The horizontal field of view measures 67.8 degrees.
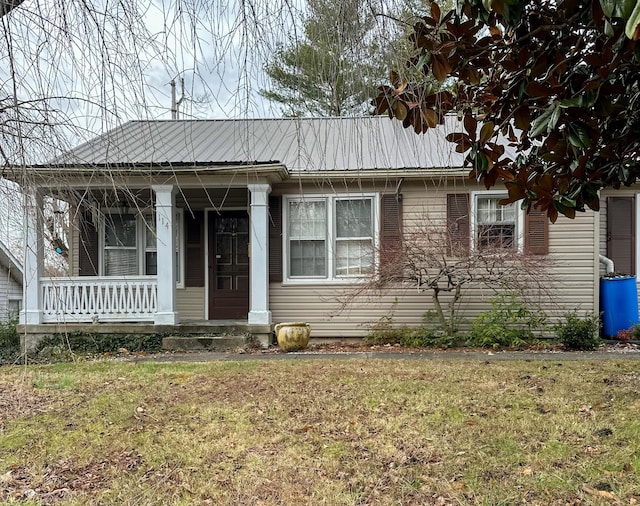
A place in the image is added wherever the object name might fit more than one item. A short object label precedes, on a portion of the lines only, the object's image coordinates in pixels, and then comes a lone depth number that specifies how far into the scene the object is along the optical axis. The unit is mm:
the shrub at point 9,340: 8069
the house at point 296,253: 8039
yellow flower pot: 7695
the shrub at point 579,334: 7574
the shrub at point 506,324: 7617
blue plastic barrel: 8227
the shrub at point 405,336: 7828
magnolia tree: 2104
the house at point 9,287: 13625
